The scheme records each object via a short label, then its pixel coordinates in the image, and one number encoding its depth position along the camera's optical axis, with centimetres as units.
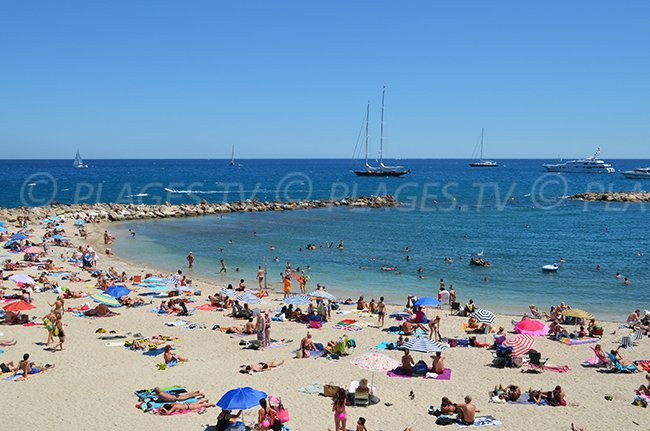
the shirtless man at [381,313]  2198
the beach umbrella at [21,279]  2398
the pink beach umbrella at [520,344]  1758
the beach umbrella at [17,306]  1995
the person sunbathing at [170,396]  1394
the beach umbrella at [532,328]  1947
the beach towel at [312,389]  1502
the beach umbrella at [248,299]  2253
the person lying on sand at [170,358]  1689
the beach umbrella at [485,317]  2091
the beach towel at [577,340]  2020
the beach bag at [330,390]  1464
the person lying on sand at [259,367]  1645
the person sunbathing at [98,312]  2220
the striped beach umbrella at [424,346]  1623
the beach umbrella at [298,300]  2160
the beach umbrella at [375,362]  1474
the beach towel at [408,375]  1638
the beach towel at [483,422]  1330
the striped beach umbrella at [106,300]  2192
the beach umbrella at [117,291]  2278
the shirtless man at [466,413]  1330
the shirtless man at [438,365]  1656
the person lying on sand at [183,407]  1351
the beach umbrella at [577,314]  2164
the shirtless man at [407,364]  1650
